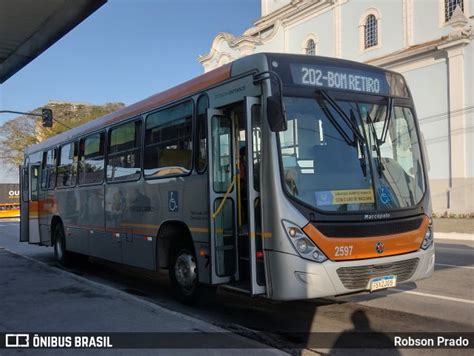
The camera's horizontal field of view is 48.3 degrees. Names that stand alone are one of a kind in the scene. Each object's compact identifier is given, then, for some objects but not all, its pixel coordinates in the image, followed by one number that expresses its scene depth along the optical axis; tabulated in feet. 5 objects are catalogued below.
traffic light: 94.73
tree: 186.97
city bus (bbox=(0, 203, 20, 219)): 150.82
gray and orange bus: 19.42
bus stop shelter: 17.40
